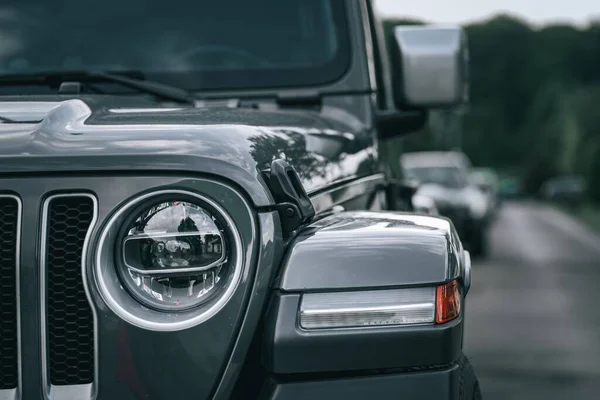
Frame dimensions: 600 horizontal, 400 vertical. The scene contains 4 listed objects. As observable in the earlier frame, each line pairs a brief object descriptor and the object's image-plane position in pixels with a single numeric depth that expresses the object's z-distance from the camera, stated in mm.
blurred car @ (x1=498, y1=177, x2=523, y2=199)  85762
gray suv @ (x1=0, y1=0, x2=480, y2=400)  2043
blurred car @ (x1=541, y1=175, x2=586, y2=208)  59275
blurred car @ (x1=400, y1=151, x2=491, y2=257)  18328
